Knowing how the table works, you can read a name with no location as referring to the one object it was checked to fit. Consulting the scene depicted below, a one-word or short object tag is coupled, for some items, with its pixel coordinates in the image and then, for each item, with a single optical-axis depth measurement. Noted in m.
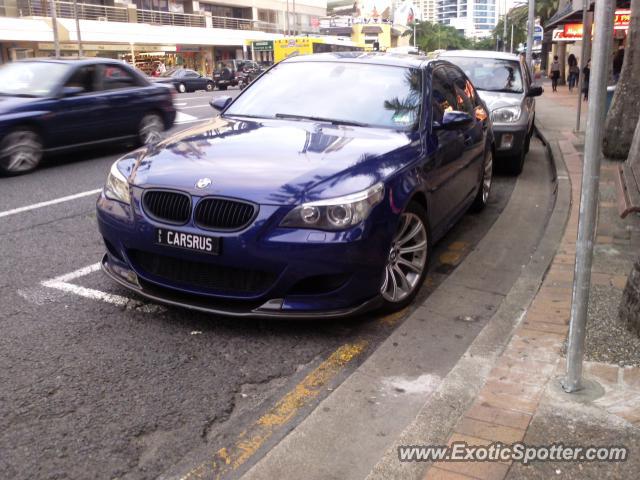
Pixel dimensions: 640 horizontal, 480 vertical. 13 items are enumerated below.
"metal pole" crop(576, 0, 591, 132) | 12.25
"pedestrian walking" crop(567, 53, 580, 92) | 31.47
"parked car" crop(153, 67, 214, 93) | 36.50
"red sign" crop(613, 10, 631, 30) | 17.33
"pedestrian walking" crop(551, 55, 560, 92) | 31.92
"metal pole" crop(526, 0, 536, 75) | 24.19
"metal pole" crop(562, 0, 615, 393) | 2.77
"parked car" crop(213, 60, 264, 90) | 39.57
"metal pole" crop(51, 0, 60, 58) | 37.22
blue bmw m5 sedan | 3.79
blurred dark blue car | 8.78
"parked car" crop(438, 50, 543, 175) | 9.15
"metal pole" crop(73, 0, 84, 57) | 40.24
